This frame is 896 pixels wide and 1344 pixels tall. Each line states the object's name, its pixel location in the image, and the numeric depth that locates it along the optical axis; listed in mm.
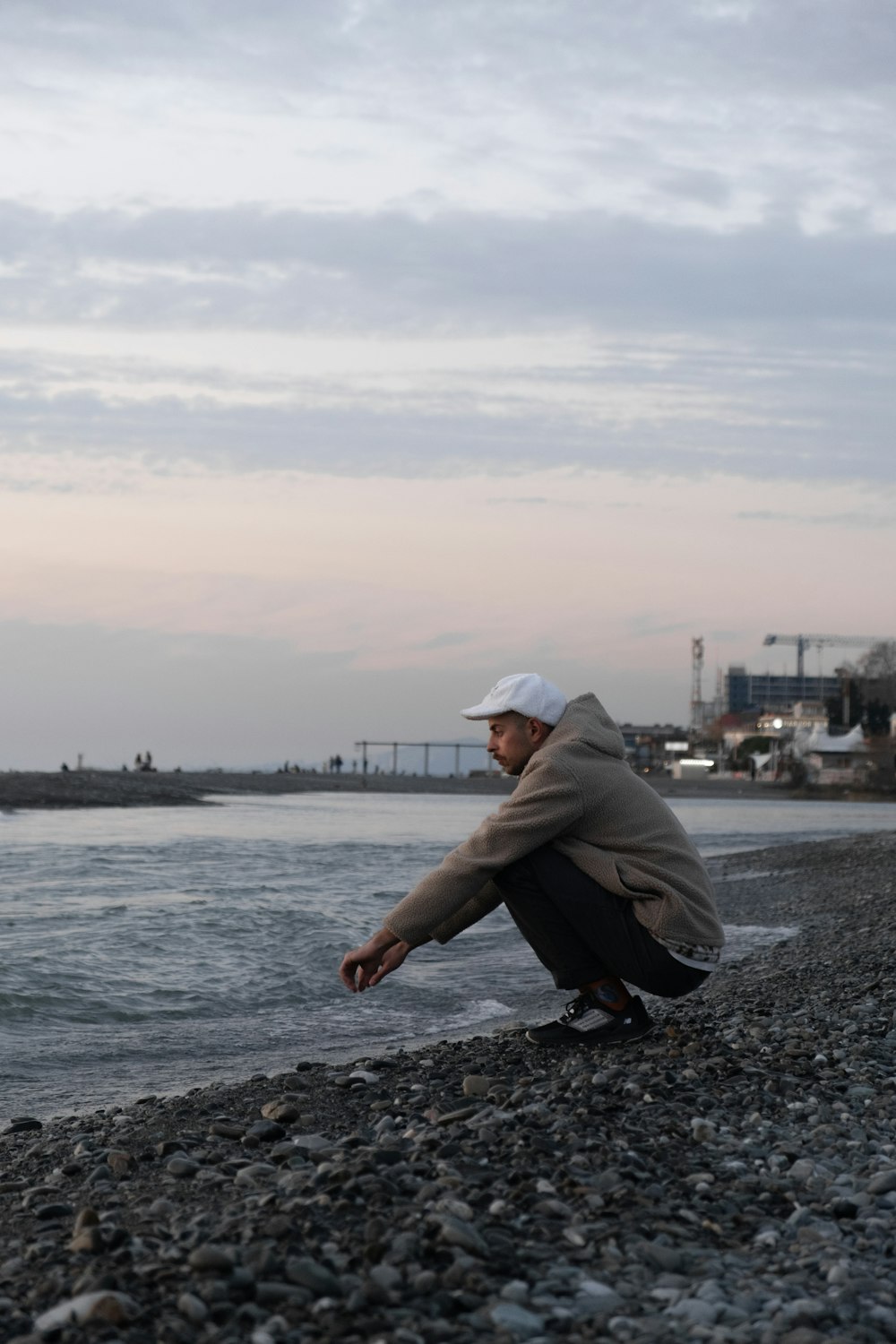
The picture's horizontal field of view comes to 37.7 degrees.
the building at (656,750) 166500
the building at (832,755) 106250
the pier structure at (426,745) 128750
